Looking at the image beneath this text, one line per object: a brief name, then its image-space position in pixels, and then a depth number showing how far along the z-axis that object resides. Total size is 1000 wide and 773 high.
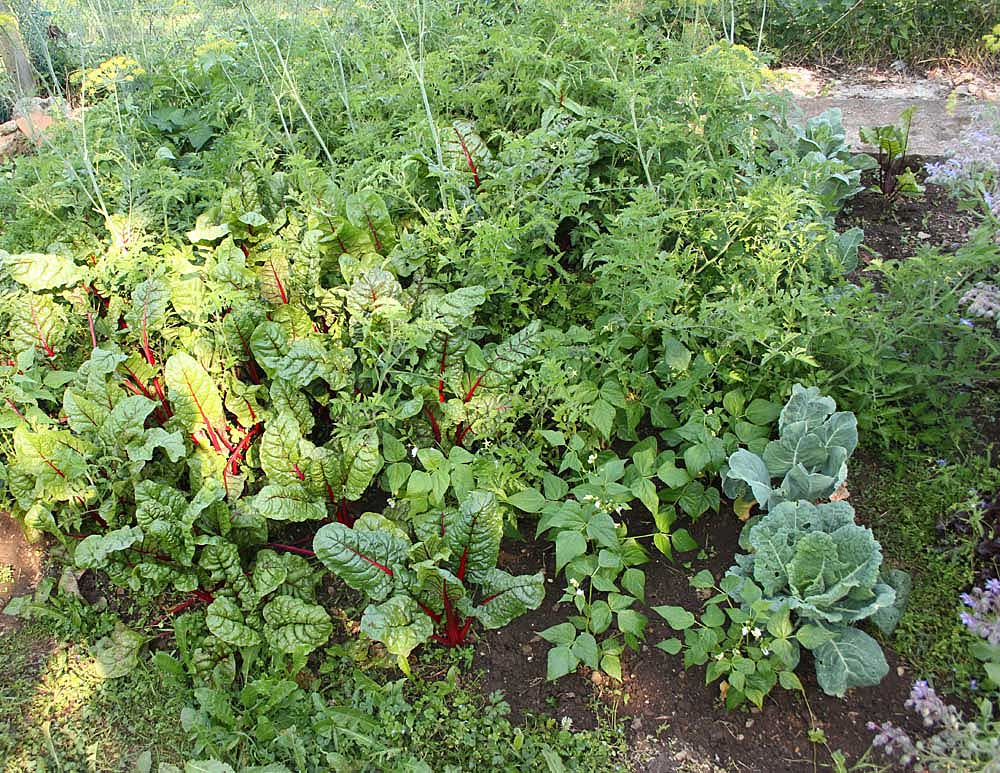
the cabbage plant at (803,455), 2.38
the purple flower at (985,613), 1.81
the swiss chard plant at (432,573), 2.25
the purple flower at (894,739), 1.75
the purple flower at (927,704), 1.76
